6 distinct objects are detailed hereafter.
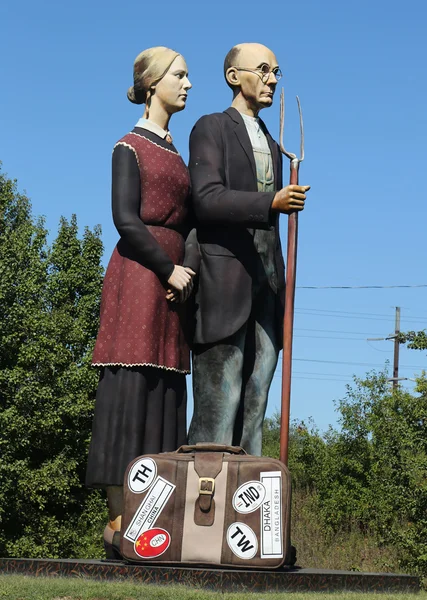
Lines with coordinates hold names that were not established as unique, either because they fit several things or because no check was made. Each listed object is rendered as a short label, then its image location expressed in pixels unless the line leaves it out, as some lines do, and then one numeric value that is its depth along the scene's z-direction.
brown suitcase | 6.23
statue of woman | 7.10
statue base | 6.01
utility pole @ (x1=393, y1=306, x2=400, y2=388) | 42.66
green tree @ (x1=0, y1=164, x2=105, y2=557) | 31.70
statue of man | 7.23
